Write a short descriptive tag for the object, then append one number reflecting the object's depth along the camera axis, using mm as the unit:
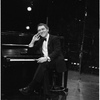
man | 3977
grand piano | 3965
